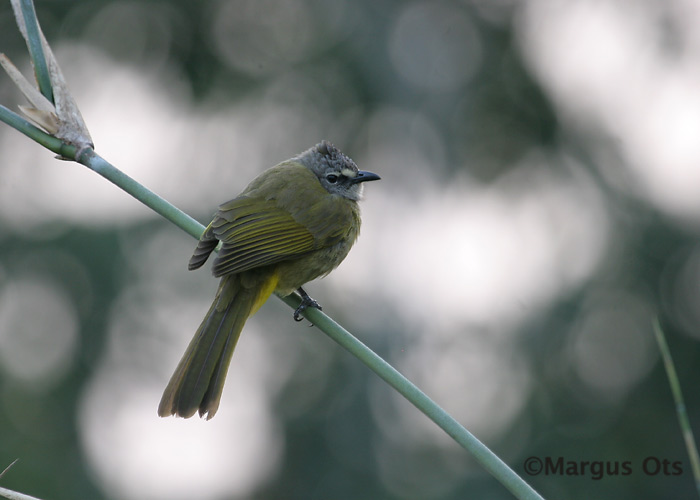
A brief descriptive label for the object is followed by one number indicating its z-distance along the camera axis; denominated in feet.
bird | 20.69
